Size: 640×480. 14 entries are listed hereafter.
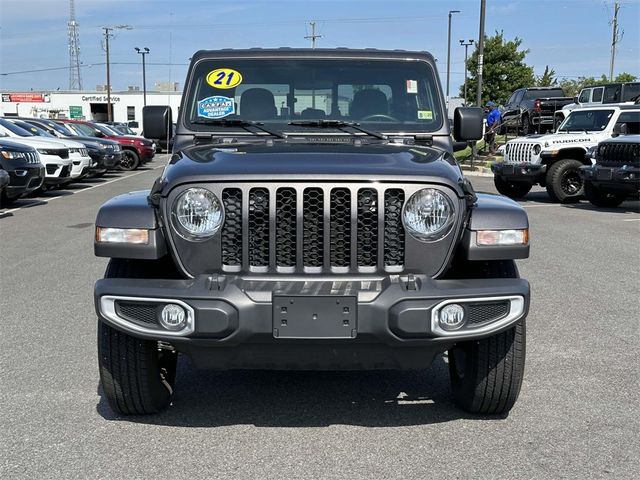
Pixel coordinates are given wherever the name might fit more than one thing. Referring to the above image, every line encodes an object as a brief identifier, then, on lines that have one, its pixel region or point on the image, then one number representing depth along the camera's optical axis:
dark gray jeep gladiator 3.41
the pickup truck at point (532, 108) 29.38
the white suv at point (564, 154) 16.11
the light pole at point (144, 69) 70.97
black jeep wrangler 13.83
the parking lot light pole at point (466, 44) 61.80
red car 27.86
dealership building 84.44
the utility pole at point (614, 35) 58.03
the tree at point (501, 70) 53.53
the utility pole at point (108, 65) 68.03
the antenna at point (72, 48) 103.69
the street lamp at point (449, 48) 55.66
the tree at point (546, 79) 63.06
